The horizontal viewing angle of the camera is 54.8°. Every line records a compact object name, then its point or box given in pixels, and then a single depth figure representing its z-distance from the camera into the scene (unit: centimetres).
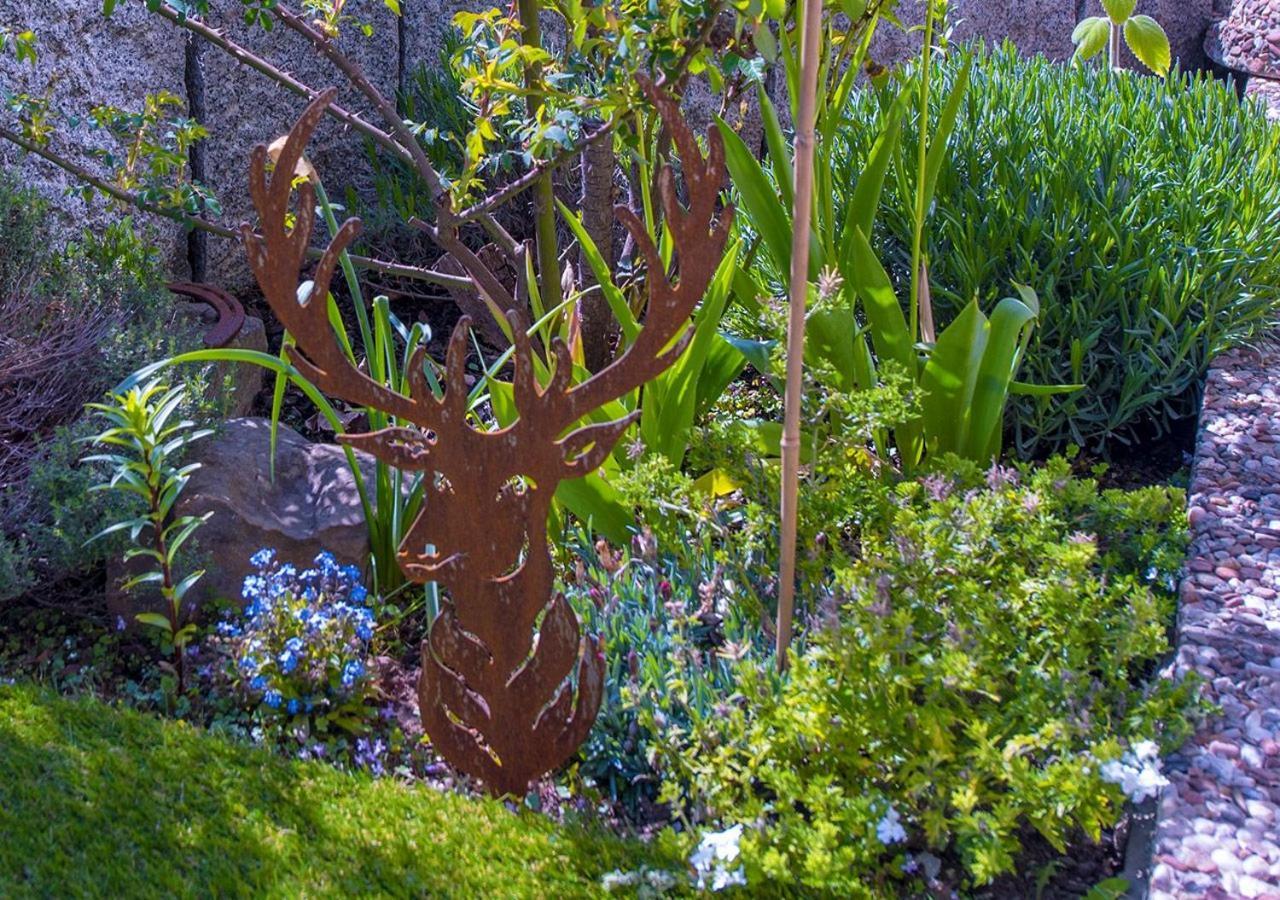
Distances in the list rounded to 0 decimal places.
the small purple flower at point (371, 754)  234
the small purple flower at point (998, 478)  228
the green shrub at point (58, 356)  261
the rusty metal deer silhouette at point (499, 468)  188
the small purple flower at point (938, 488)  224
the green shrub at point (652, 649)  216
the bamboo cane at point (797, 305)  190
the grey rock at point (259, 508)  274
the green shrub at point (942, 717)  179
